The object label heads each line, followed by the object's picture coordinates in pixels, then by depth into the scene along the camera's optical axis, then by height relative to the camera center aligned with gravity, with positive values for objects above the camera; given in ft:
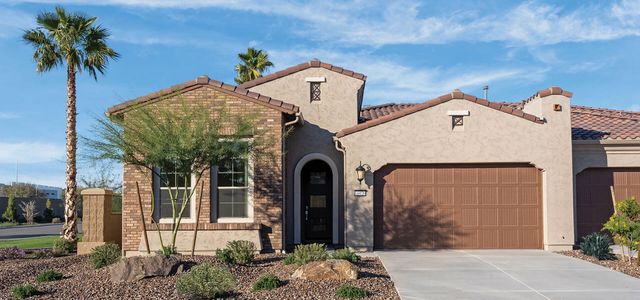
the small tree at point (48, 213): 152.97 -5.69
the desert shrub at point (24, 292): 33.42 -5.76
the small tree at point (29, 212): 141.79 -5.05
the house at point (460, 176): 51.37 +1.28
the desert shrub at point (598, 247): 45.55 -4.38
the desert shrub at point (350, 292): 30.53 -5.30
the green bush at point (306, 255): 38.09 -4.17
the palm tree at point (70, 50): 60.75 +15.21
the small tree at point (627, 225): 43.27 -2.54
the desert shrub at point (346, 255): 39.66 -4.37
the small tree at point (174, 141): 39.09 +3.41
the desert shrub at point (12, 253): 52.22 -5.59
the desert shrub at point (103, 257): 41.91 -4.68
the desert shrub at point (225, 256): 40.98 -4.55
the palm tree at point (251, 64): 100.01 +21.67
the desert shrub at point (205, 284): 30.96 -4.89
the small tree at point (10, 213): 143.23 -5.29
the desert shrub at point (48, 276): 38.58 -5.62
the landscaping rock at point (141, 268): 35.81 -4.70
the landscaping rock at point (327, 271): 34.58 -4.72
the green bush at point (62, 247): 54.19 -5.20
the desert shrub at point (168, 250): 41.69 -4.23
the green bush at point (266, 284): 32.63 -5.18
